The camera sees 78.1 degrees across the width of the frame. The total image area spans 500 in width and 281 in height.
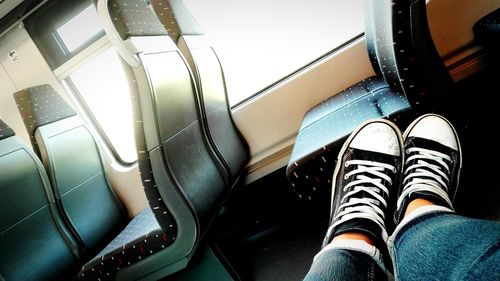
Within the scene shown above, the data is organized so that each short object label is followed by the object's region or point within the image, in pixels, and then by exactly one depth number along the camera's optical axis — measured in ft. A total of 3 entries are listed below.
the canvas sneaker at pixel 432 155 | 3.84
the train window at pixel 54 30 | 8.69
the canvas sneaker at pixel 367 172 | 3.86
